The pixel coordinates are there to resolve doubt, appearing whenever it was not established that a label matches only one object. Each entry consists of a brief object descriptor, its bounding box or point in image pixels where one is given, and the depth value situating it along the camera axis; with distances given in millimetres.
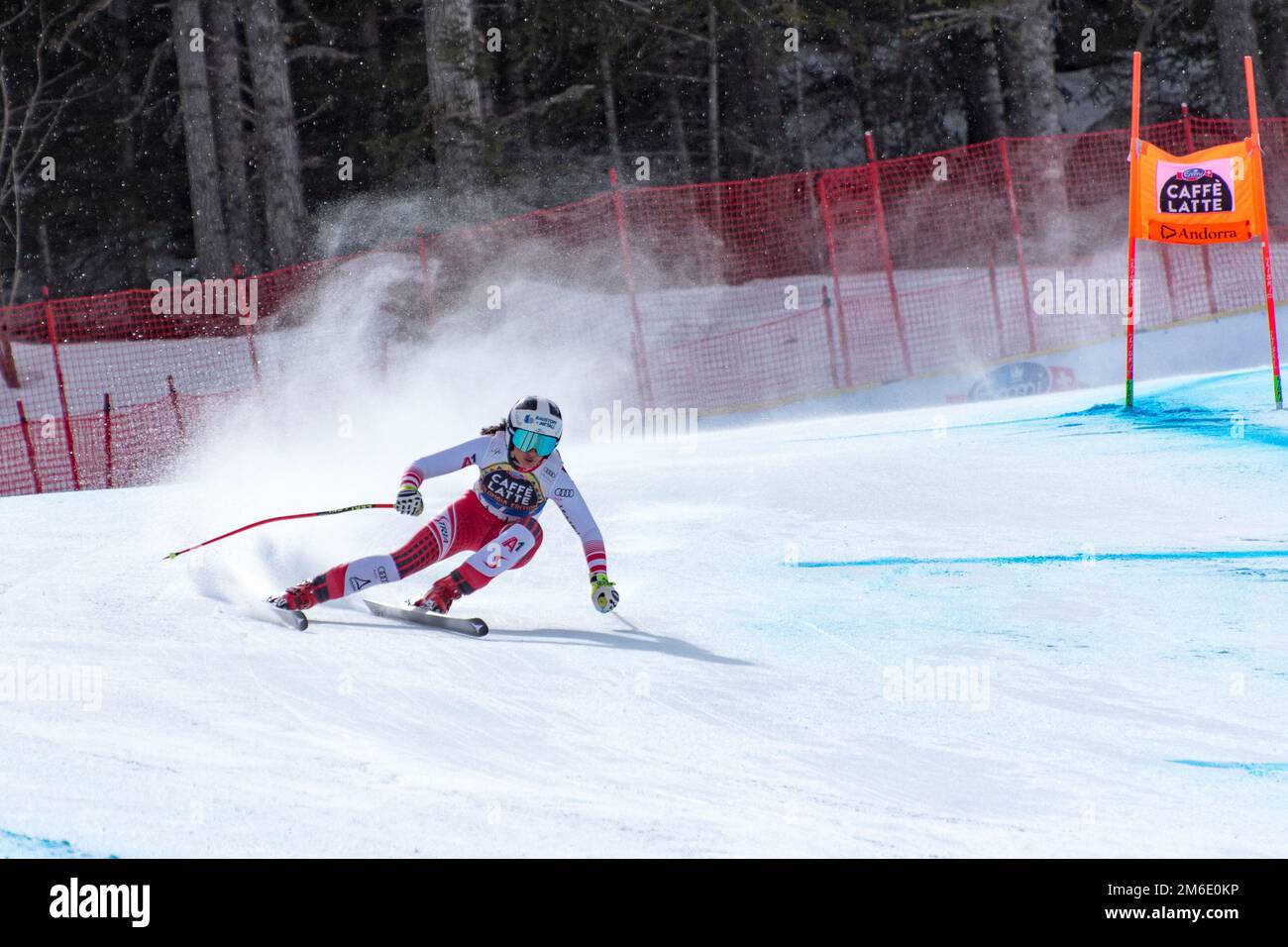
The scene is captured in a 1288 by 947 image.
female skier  7805
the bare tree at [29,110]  24875
